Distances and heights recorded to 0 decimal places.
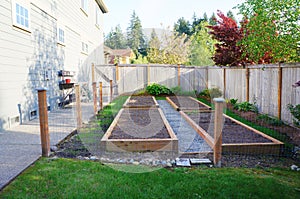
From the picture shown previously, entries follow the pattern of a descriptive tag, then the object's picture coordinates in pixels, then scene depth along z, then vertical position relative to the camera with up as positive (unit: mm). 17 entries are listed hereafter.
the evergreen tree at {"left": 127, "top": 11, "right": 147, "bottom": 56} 43341 +8313
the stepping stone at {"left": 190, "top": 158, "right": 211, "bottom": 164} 3676 -1121
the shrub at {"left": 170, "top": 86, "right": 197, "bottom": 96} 13410 -474
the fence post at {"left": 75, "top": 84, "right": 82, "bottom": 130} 6022 -452
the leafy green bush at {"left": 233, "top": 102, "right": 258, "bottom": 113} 7950 -790
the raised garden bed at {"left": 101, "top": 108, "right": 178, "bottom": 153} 4391 -972
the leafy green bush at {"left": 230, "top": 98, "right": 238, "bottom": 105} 9421 -701
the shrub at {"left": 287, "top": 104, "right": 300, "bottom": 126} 4712 -569
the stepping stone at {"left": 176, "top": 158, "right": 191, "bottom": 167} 3563 -1122
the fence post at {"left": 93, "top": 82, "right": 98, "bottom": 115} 7680 -361
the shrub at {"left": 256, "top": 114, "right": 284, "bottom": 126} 6293 -975
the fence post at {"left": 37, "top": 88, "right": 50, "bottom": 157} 3796 -547
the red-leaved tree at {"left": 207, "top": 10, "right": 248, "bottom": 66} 9680 +1589
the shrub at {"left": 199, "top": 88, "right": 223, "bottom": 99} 11577 -482
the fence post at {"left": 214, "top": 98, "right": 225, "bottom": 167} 3500 -644
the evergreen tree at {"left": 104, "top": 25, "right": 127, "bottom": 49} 48438 +8535
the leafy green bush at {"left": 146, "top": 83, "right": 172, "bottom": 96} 13445 -346
